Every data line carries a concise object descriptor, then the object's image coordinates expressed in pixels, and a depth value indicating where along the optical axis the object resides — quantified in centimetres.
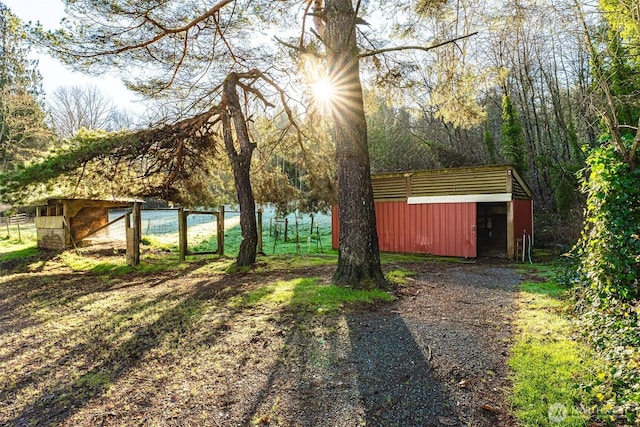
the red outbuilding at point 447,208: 987
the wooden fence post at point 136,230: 822
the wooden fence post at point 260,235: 999
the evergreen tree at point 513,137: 1310
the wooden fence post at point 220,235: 958
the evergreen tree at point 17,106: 1673
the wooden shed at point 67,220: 998
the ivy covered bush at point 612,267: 262
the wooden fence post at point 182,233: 885
